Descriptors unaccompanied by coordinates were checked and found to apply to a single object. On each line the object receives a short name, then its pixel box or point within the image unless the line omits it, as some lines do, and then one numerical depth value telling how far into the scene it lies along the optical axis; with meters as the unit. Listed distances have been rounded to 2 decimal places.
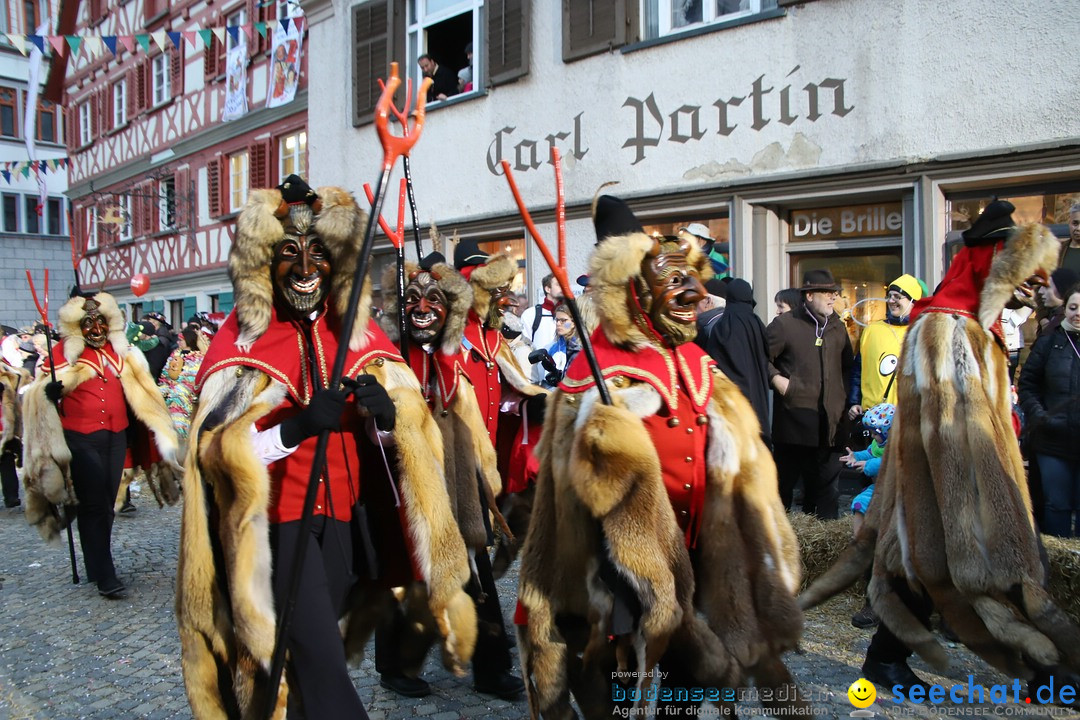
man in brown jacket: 6.91
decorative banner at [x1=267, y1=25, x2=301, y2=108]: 17.61
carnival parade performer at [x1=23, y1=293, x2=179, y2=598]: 6.75
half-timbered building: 19.02
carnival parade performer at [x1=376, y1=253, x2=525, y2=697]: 4.89
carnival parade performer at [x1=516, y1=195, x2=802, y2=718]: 3.08
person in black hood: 6.46
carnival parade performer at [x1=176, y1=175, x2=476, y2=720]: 3.13
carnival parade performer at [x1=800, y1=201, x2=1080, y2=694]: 3.87
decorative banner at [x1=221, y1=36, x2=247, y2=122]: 19.69
